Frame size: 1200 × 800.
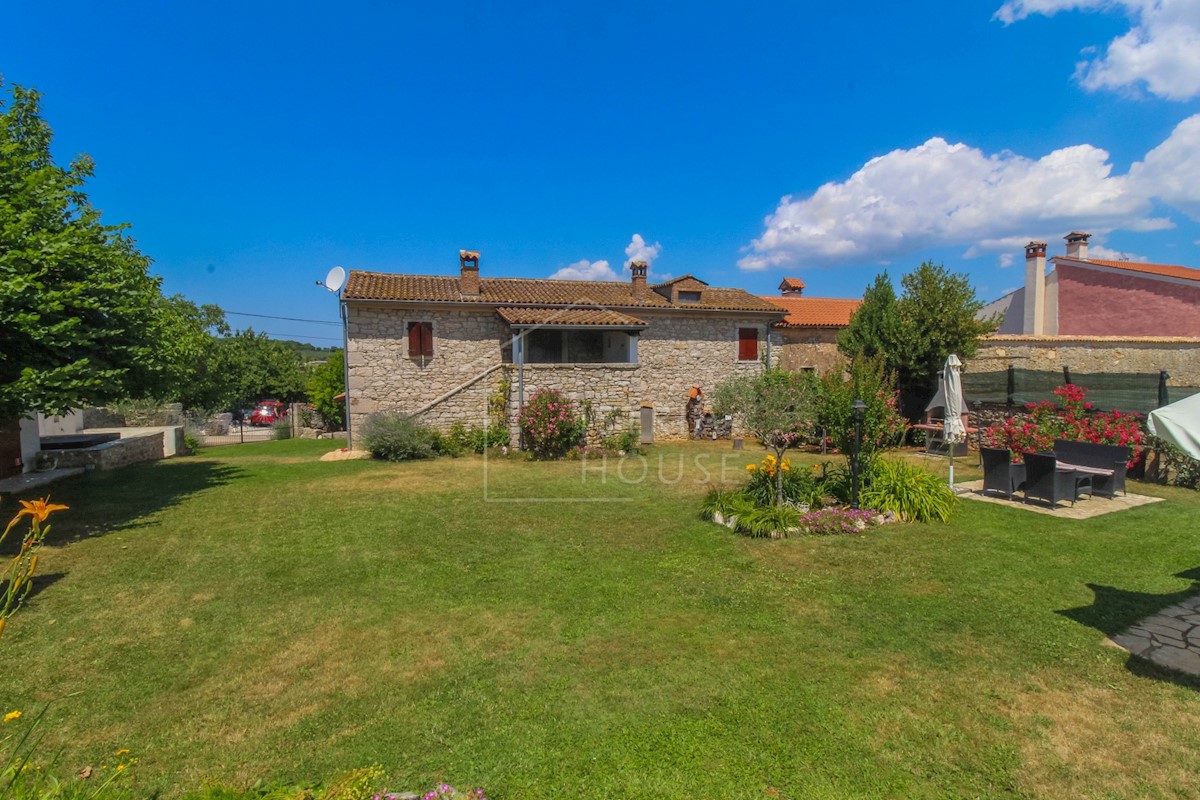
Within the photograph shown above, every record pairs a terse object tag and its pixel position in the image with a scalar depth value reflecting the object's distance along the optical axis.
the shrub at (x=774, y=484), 8.95
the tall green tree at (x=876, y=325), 16.94
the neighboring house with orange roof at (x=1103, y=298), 19.11
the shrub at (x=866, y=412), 9.50
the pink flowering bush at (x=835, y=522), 7.94
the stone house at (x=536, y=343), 17.03
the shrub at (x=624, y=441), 16.73
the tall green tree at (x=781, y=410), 9.63
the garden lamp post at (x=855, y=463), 8.54
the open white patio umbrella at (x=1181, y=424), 4.19
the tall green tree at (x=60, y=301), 8.00
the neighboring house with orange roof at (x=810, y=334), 21.45
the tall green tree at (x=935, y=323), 16.12
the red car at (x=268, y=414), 32.48
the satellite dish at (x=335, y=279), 17.45
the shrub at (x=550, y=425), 15.63
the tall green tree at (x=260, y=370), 34.31
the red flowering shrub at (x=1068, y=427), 11.09
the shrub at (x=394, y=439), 15.52
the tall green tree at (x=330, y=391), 26.86
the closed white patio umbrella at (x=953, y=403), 10.65
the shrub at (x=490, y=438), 16.62
